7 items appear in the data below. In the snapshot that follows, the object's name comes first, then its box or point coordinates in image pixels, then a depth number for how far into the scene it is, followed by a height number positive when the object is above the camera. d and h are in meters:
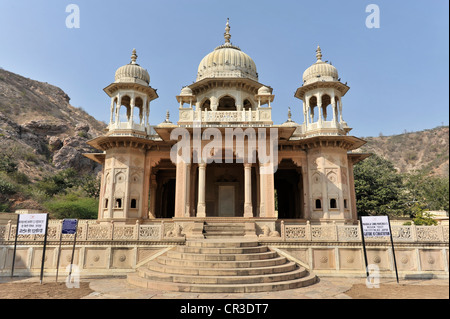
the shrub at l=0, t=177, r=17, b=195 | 37.06 +3.40
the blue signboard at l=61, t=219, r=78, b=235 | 11.59 -0.47
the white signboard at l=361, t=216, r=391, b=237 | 11.13 -0.40
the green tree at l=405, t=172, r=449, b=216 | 35.17 +2.82
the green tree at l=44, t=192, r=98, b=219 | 34.28 +0.63
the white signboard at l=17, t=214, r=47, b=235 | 11.35 -0.42
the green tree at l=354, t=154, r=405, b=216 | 29.84 +2.33
